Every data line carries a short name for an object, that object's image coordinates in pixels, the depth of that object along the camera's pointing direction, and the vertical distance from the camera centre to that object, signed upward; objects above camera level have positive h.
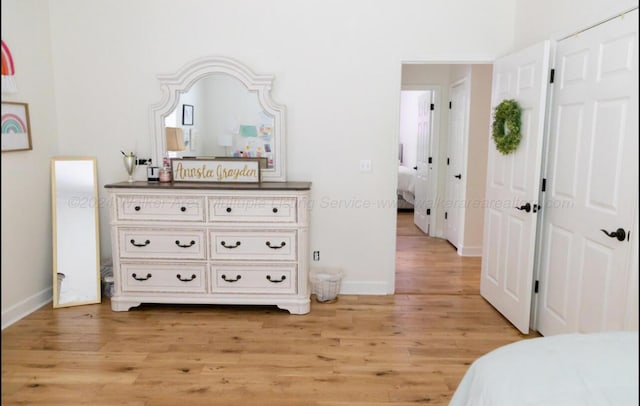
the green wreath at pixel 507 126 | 3.27 +0.14
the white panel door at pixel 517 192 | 3.07 -0.34
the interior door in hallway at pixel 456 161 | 5.44 -0.20
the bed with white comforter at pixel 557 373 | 1.27 -0.67
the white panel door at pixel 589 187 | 2.33 -0.23
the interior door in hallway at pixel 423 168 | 6.45 -0.34
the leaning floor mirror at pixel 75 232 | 3.74 -0.76
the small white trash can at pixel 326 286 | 3.85 -1.18
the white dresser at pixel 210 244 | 3.54 -0.79
